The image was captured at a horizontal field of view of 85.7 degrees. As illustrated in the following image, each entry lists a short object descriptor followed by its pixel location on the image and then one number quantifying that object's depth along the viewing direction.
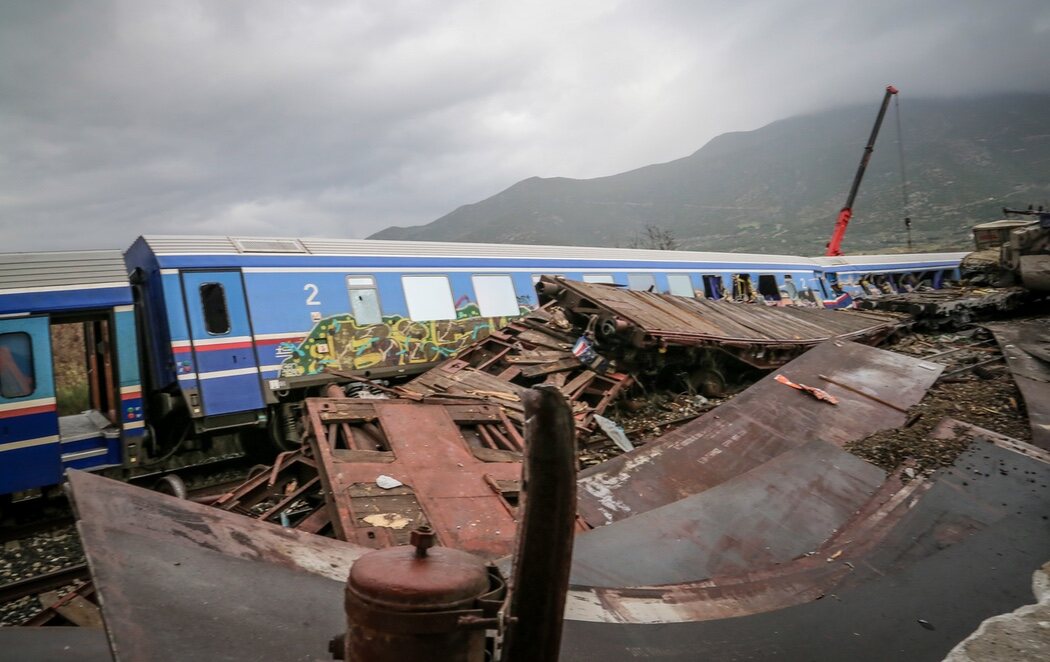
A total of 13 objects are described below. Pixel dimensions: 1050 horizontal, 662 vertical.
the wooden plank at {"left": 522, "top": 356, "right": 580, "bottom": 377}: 8.10
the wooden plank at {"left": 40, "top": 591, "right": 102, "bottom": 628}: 3.55
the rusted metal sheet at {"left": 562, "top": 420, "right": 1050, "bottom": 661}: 2.74
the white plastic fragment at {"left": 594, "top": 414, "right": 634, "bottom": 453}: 7.19
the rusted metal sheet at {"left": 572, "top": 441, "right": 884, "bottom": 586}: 3.69
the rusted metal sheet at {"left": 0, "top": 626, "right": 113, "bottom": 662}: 2.58
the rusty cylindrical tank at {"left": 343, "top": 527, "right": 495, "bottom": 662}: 1.52
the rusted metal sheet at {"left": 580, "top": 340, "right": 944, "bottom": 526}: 5.08
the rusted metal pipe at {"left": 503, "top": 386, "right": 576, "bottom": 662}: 1.48
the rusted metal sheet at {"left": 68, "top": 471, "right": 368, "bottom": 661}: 2.06
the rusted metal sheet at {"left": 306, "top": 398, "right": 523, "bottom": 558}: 3.97
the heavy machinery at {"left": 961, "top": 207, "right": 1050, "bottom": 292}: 13.50
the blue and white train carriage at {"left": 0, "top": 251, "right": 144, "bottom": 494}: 6.99
